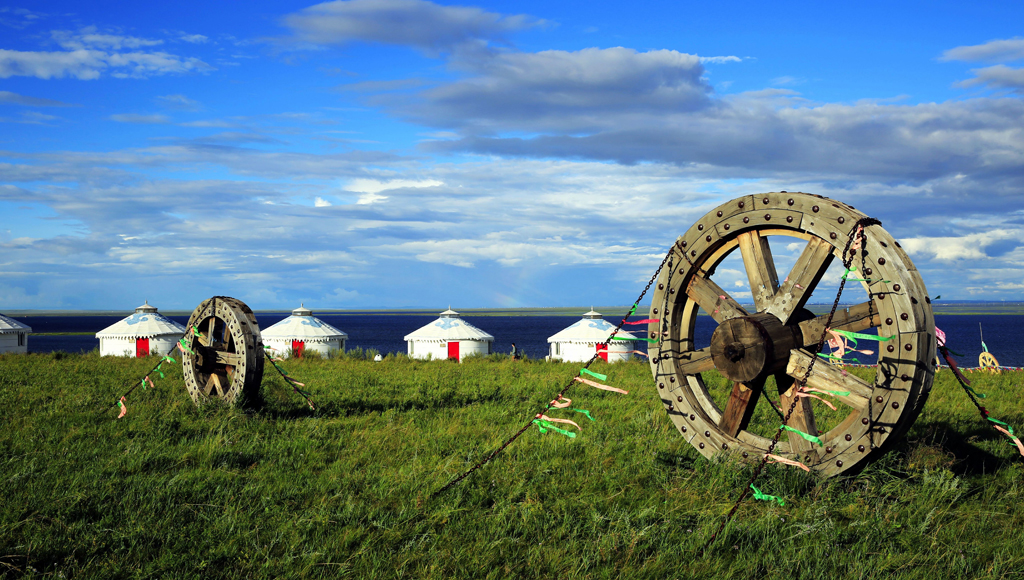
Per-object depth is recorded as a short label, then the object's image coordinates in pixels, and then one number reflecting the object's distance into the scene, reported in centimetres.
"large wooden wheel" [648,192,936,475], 494
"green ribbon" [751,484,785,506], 491
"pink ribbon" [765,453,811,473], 523
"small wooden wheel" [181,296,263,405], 973
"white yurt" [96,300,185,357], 3781
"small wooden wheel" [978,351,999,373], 1799
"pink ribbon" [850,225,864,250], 512
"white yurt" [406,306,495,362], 3738
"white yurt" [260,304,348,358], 3591
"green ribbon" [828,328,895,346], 502
